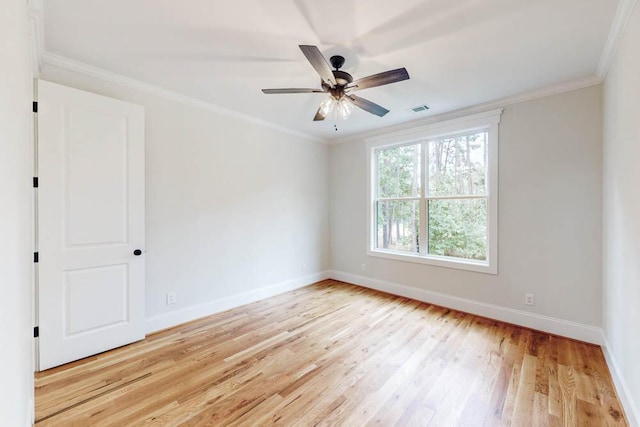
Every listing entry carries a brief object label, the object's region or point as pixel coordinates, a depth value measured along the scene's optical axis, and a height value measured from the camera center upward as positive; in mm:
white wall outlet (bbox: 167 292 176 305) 3057 -950
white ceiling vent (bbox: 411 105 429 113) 3422 +1331
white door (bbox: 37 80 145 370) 2227 -90
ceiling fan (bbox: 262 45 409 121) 1838 +1003
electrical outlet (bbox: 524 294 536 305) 3030 -963
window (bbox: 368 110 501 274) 3410 +264
